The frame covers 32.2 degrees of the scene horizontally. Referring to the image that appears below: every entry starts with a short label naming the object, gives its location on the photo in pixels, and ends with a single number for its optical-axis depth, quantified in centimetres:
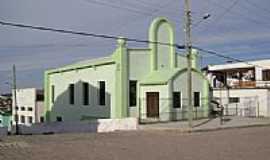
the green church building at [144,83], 3584
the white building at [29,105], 6506
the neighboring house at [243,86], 4691
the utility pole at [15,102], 4475
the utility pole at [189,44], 2894
